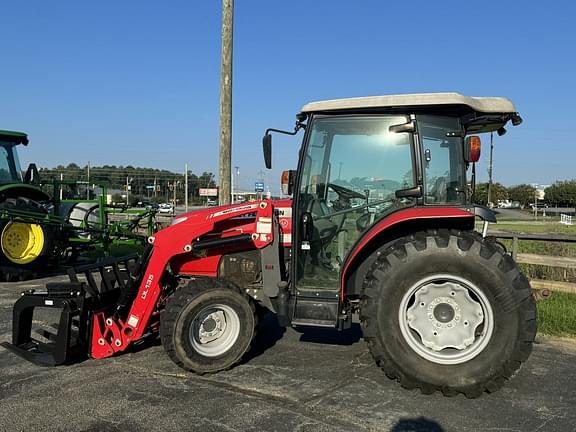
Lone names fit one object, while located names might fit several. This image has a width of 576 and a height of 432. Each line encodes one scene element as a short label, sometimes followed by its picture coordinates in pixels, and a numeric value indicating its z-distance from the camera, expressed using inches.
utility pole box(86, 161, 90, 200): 587.4
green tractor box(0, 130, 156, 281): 355.9
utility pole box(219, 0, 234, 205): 322.7
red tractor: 149.1
